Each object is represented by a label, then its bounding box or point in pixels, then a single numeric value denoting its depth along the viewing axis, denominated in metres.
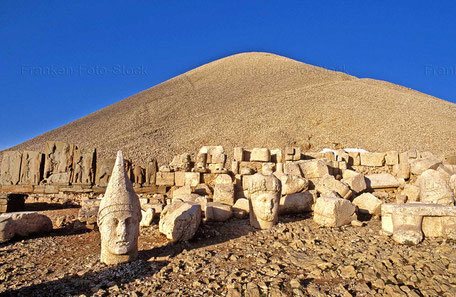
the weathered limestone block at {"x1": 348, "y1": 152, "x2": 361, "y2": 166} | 11.73
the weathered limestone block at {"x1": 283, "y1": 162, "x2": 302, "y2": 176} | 9.68
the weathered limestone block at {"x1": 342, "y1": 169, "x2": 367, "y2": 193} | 9.47
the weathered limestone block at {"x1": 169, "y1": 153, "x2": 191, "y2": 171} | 10.98
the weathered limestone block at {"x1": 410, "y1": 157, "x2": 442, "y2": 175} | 10.52
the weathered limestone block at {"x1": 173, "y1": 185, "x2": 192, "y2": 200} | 9.77
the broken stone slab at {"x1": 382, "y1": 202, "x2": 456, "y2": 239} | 6.14
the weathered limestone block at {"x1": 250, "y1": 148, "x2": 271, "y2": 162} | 11.10
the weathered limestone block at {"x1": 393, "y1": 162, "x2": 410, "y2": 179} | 10.83
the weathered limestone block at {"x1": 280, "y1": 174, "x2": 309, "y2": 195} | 9.00
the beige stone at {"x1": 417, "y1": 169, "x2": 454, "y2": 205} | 7.71
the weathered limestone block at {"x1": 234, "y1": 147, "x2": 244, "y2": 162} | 11.05
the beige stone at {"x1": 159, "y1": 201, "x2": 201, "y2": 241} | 6.32
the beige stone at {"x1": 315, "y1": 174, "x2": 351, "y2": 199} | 8.80
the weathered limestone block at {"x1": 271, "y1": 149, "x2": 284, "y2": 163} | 11.56
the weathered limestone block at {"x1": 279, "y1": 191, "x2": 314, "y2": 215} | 8.45
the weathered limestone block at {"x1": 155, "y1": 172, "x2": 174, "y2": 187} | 11.00
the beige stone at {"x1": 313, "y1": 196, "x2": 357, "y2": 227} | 7.12
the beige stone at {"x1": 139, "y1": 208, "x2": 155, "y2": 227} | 7.80
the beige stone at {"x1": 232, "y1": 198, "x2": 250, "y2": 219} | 8.26
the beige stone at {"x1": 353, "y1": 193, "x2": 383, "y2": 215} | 8.29
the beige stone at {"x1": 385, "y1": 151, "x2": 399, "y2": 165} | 11.35
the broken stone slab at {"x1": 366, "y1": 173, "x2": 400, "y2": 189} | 10.12
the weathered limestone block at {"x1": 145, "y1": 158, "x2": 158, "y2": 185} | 11.21
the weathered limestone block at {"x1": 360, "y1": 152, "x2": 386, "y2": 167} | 11.55
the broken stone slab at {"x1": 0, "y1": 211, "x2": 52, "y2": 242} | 6.85
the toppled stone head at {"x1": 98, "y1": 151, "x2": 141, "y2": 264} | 5.15
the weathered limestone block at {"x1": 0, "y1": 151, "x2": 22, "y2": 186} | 11.88
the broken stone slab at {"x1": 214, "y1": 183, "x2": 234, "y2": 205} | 9.26
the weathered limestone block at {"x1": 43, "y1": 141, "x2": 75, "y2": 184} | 12.00
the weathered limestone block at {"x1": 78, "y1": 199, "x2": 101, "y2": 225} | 8.05
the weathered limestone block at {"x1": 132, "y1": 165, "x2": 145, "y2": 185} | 11.26
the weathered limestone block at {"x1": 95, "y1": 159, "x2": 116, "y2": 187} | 11.69
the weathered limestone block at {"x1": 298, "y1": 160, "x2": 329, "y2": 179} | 9.80
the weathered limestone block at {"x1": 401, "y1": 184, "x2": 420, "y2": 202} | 9.09
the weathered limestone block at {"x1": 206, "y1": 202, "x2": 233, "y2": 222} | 7.89
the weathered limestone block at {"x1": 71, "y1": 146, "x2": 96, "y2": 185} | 11.77
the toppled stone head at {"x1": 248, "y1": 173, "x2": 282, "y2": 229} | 7.02
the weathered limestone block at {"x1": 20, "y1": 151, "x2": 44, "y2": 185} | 11.86
